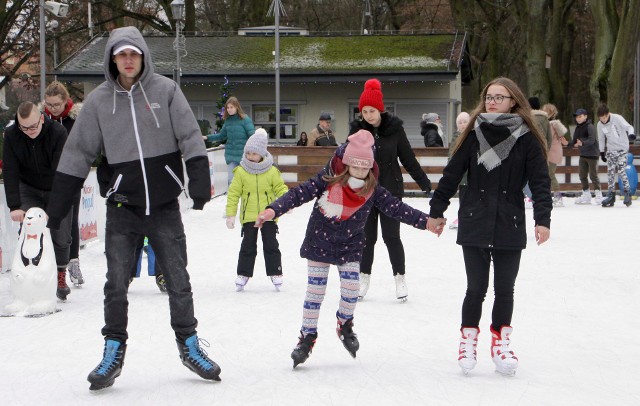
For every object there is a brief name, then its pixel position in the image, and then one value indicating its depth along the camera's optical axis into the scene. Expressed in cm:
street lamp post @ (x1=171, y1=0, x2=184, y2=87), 2300
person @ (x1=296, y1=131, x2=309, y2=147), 2777
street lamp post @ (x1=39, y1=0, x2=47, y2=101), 1954
